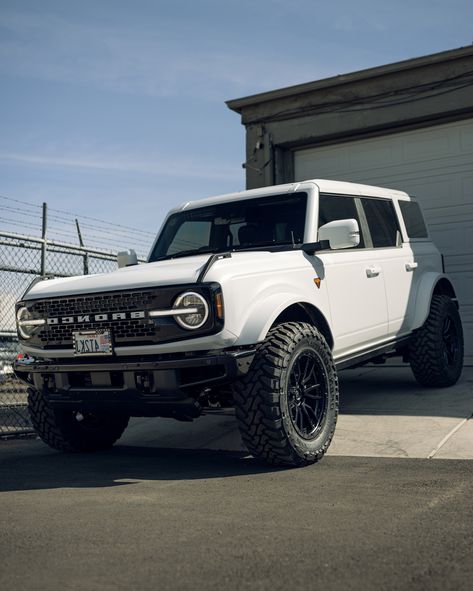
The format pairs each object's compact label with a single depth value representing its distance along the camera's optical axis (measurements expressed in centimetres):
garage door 1045
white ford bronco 486
